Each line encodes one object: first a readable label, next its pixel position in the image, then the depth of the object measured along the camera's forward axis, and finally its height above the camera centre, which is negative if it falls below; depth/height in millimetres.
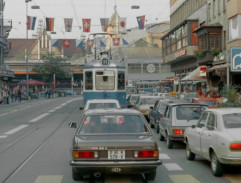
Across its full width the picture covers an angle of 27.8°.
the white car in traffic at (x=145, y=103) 24666 -1408
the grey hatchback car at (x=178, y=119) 14320 -1302
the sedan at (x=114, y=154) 8570 -1375
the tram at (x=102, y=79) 27188 -149
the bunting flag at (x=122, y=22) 43700 +4892
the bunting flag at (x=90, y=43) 56112 +3902
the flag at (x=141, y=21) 43188 +4936
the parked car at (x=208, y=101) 22308 -1171
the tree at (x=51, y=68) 94062 +1679
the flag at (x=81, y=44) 55875 +3792
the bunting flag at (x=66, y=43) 51966 +3615
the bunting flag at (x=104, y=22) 44000 +4941
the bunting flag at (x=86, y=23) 42125 +4637
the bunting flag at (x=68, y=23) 41781 +4610
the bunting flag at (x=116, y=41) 56706 +4103
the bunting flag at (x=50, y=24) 40656 +4414
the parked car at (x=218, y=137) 9344 -1290
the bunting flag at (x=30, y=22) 43906 +4957
